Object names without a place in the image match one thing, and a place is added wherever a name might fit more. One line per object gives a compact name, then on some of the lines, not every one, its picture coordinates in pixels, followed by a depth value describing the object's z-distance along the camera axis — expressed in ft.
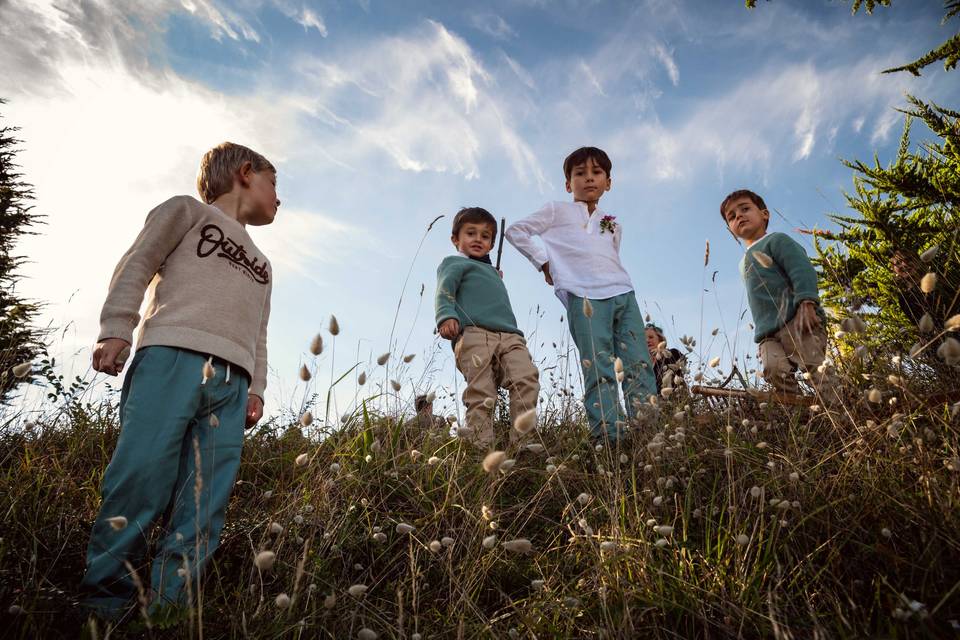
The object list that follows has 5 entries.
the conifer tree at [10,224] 29.51
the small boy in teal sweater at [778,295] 13.28
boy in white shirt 12.67
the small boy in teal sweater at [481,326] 12.48
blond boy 6.15
